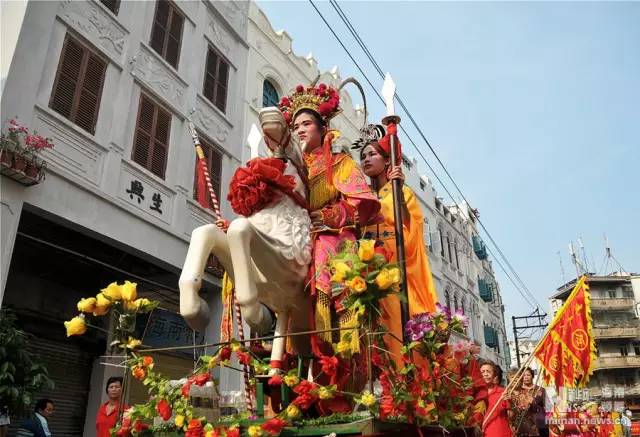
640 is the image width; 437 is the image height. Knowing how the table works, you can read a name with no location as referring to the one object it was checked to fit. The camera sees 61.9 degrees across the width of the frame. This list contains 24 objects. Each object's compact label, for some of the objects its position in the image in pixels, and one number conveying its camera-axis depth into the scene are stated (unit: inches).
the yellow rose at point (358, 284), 104.0
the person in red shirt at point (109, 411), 209.6
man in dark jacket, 229.3
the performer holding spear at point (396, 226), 156.9
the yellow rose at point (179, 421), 107.9
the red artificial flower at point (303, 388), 108.5
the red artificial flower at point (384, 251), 156.3
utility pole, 1110.4
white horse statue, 117.9
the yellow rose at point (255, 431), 98.8
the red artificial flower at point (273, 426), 99.8
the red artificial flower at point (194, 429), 104.0
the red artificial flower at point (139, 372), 118.0
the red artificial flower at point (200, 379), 113.7
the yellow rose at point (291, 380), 109.8
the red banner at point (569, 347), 205.0
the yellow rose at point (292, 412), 106.0
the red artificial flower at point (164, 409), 111.5
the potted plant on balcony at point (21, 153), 281.3
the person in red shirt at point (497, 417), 189.0
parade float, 106.7
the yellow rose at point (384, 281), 105.2
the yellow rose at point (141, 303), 130.1
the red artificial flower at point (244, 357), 123.8
